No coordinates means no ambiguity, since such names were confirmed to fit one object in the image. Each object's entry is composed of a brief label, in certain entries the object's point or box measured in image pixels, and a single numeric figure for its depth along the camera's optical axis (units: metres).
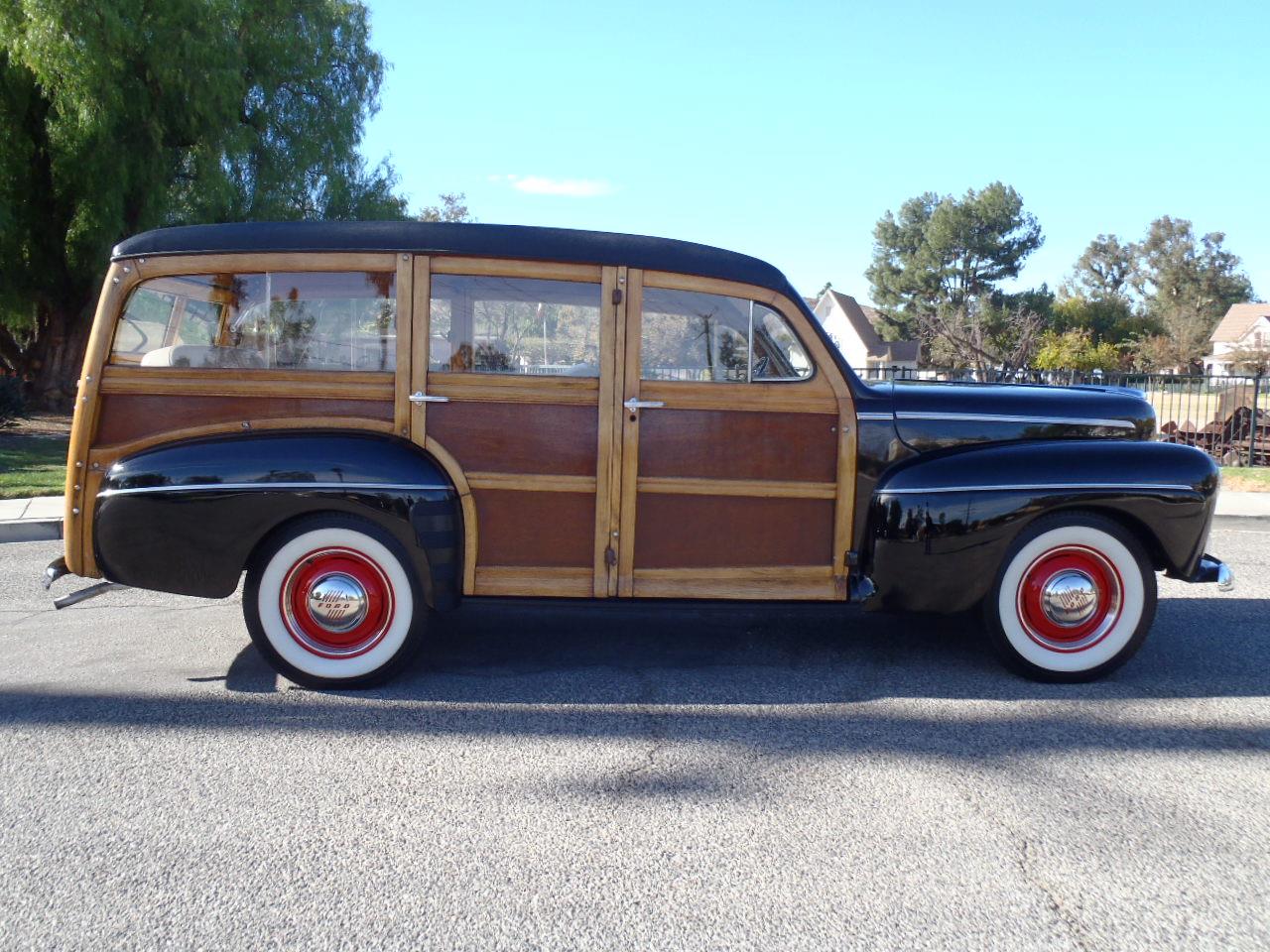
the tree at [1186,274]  80.25
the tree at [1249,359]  39.06
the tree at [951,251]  55.84
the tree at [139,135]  15.85
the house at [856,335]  54.47
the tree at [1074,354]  37.16
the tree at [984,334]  33.81
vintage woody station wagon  4.43
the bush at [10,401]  15.08
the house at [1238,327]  55.73
